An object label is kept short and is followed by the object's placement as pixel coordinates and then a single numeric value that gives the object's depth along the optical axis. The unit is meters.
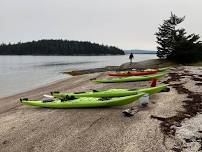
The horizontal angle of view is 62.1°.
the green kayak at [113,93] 9.61
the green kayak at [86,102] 8.44
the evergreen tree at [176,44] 24.47
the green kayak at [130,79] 14.79
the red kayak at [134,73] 16.95
